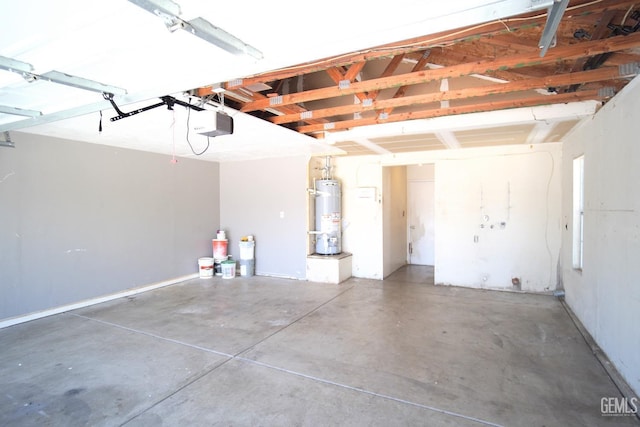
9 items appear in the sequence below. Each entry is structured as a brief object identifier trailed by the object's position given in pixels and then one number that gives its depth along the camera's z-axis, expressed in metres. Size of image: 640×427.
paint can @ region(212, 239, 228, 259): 6.52
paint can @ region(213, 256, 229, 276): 6.56
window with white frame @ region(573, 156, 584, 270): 4.08
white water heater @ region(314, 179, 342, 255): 6.07
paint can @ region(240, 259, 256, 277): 6.42
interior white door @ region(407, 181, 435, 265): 7.67
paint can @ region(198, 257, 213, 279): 6.29
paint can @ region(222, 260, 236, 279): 6.35
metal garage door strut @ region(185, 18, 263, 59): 1.65
